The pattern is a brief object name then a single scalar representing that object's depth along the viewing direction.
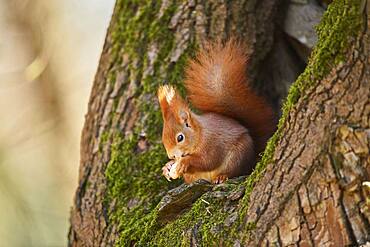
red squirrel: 8.22
